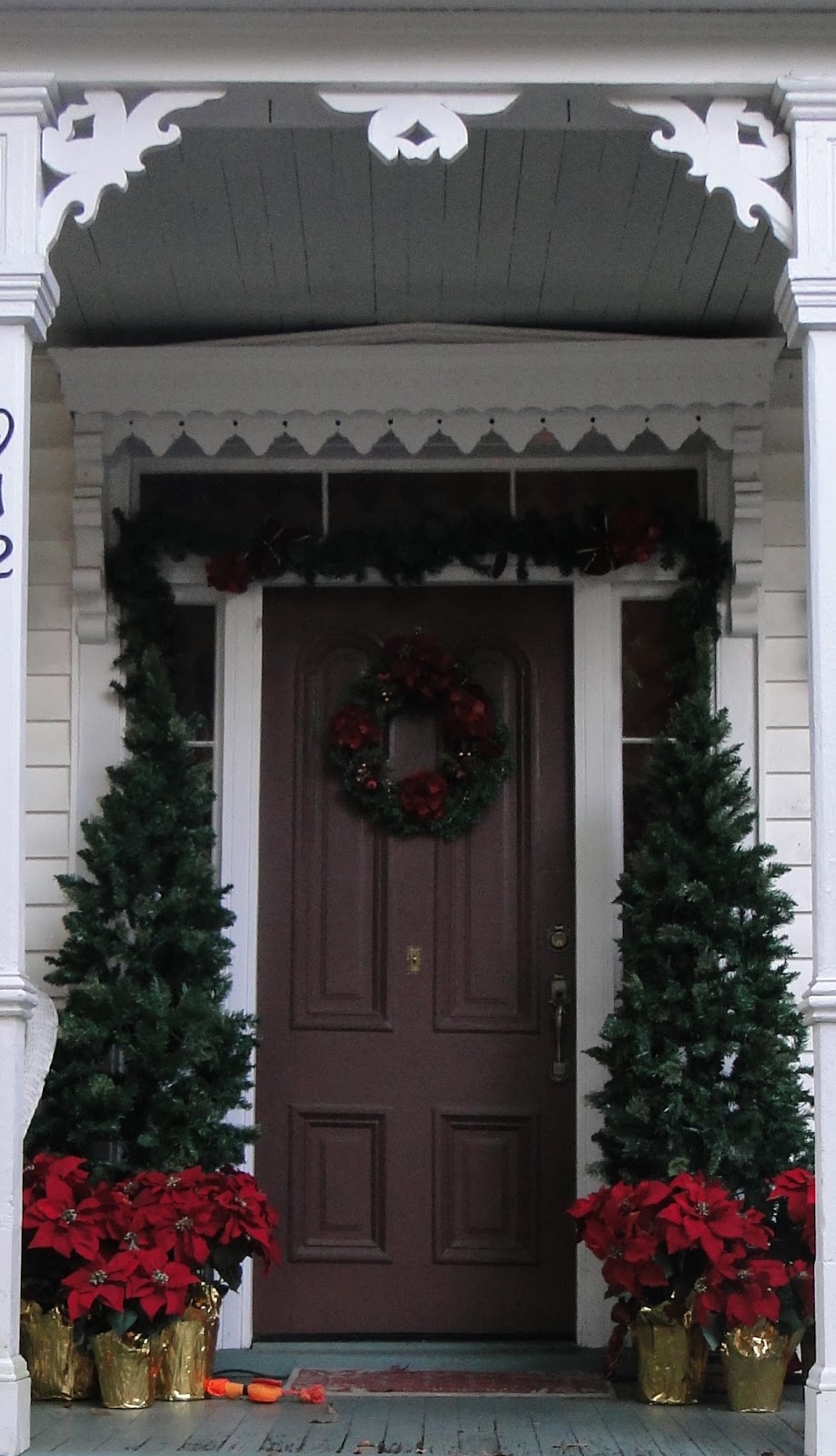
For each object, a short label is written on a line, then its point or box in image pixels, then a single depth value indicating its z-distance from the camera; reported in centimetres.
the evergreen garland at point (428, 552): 559
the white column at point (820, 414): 380
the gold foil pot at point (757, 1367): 441
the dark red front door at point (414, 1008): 552
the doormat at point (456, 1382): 478
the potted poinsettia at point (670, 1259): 446
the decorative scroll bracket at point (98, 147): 398
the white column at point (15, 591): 378
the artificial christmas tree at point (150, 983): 504
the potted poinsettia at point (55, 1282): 450
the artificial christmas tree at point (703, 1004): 493
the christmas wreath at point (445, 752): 559
